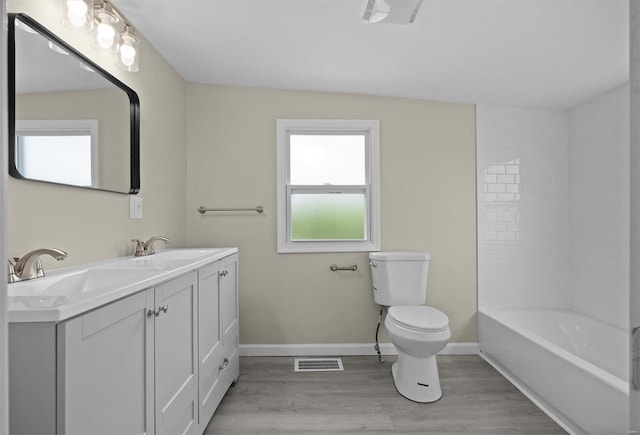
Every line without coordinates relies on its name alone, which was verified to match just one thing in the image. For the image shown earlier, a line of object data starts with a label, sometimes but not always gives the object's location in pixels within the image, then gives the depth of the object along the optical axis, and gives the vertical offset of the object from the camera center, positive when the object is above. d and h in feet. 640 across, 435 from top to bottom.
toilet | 7.20 -2.09
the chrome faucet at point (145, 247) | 6.68 -0.49
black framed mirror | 4.37 +1.51
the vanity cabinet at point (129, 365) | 2.69 -1.41
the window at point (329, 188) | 9.83 +0.89
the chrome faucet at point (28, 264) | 4.04 -0.50
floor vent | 8.77 -3.61
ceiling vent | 5.34 +3.22
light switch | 6.87 +0.27
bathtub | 5.49 -2.86
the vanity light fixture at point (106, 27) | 5.17 +3.07
